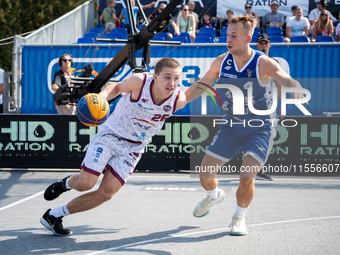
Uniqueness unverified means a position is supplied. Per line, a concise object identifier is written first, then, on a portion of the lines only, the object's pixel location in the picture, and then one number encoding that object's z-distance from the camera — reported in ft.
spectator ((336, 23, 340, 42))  45.78
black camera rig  33.99
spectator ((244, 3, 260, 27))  47.40
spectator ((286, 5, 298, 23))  47.79
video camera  33.96
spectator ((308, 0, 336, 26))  49.04
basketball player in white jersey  14.85
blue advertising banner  41.22
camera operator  33.27
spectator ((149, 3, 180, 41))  34.36
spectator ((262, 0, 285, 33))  49.14
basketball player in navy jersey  15.23
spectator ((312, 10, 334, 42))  46.83
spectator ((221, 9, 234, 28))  48.98
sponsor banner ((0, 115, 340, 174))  30.17
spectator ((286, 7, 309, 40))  48.01
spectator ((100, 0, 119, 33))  53.15
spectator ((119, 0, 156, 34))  49.80
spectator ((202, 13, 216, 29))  52.37
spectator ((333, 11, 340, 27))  48.67
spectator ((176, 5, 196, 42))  49.24
